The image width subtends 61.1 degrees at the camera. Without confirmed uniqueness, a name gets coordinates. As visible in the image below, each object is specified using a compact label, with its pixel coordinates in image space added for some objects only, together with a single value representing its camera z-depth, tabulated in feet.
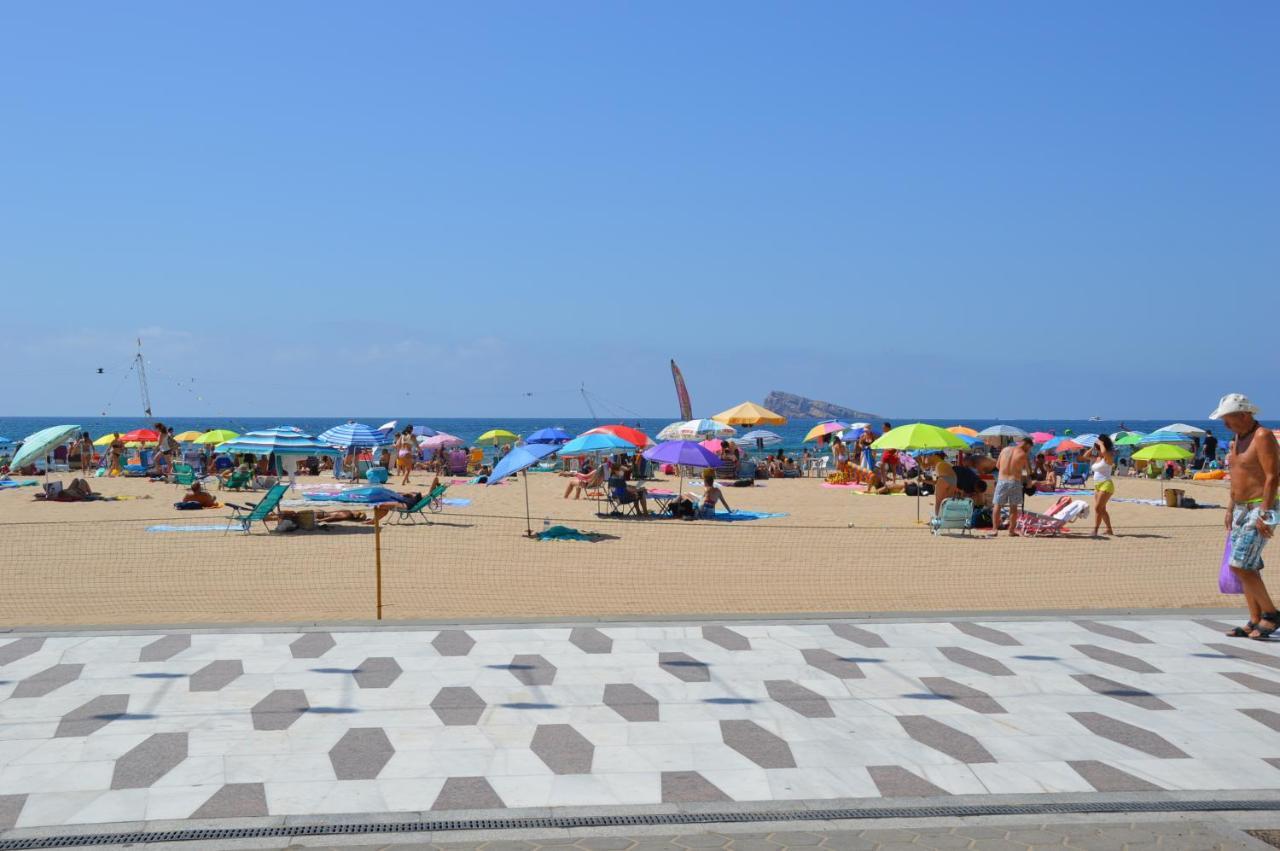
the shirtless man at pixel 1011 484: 46.37
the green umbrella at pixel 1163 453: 78.54
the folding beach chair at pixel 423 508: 51.65
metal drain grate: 12.81
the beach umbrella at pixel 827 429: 97.55
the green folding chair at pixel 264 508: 47.28
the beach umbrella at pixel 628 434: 60.78
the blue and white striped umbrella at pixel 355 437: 73.97
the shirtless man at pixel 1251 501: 21.56
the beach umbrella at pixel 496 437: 119.14
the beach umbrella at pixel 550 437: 86.89
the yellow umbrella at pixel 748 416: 88.74
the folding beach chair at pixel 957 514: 47.01
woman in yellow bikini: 46.70
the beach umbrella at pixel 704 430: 85.30
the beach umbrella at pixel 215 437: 94.17
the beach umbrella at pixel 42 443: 62.60
